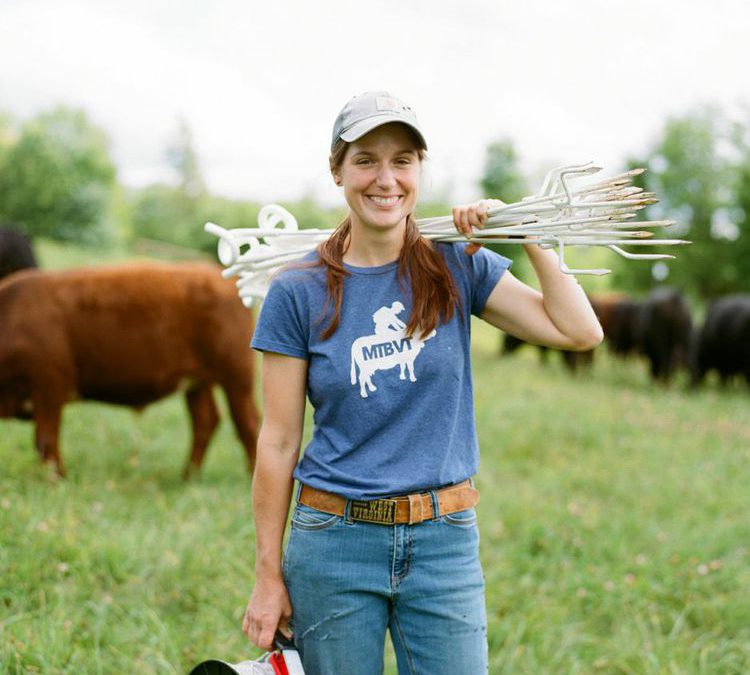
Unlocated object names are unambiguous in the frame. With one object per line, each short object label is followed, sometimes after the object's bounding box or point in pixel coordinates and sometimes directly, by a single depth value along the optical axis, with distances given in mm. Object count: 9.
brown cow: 5613
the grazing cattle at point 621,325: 17328
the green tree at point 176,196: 65500
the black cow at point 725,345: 13805
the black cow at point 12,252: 9172
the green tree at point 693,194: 37250
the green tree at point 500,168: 38297
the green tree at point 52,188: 38031
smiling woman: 1965
